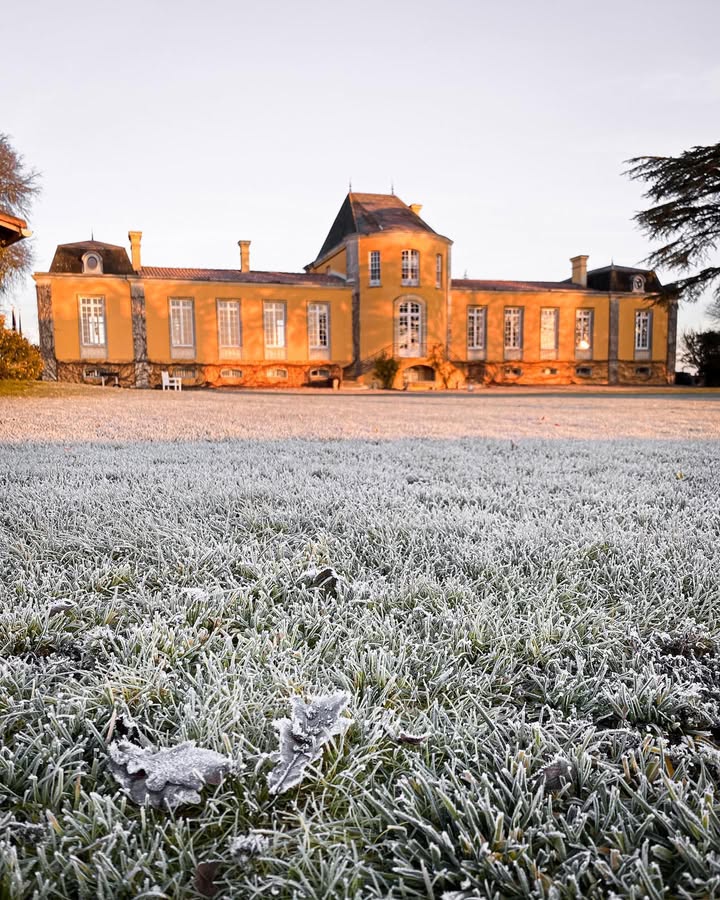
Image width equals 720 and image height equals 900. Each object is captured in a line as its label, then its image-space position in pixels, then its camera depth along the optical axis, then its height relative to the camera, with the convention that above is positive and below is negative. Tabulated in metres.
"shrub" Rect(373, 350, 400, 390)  26.23 +0.71
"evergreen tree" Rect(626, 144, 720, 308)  20.53 +6.73
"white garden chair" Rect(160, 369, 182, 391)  25.27 +0.23
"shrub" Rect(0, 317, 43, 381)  11.88 +0.70
